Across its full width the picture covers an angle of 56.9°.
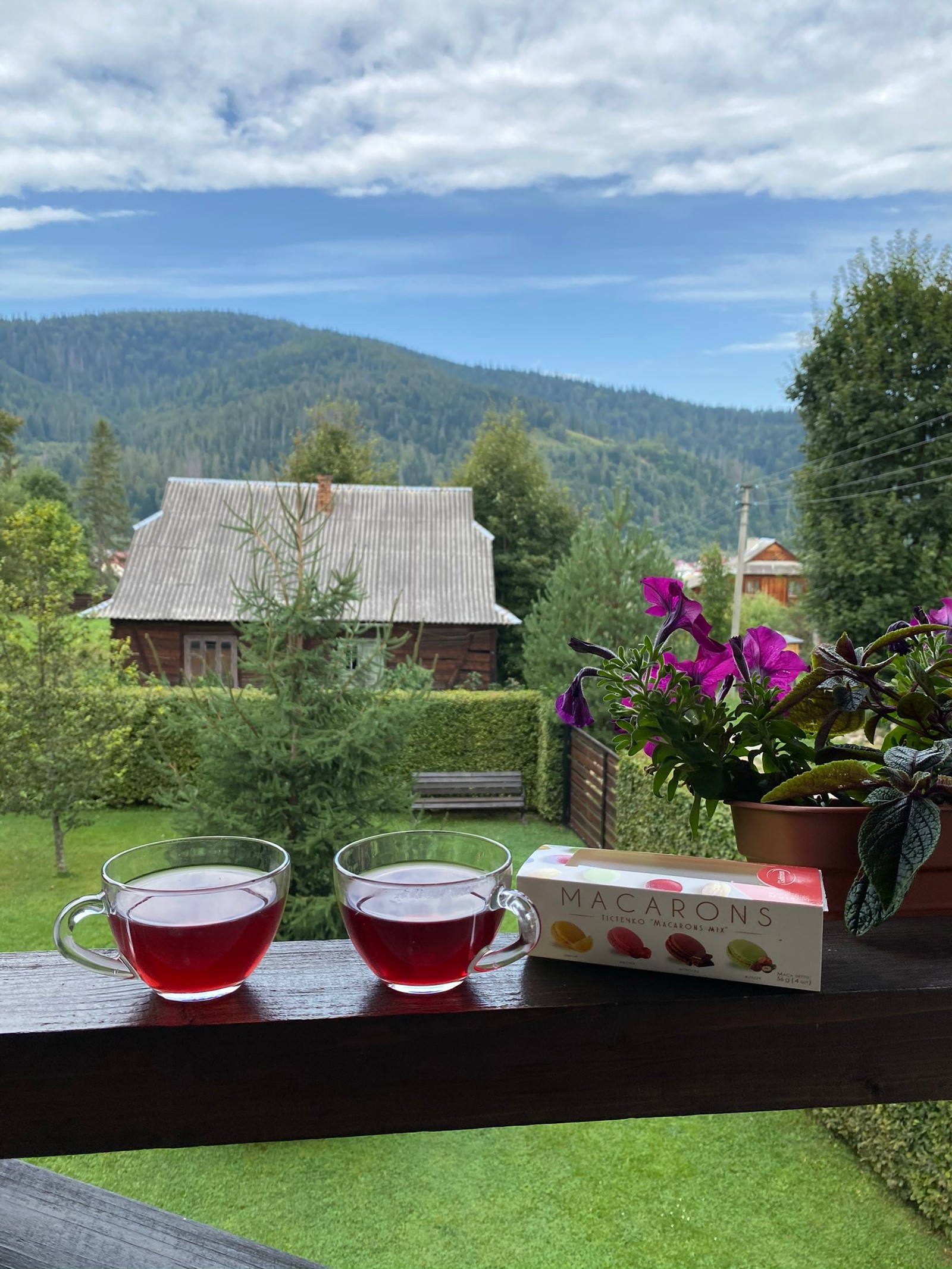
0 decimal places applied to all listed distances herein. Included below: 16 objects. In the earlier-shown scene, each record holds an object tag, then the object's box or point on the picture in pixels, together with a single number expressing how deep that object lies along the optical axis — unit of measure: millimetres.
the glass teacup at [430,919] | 528
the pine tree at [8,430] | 19656
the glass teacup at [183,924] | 517
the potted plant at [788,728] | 663
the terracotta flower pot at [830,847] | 660
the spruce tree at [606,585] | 7133
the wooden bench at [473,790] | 7324
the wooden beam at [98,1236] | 751
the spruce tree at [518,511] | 14969
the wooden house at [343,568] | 10781
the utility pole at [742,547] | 19016
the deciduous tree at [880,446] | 10961
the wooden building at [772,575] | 28500
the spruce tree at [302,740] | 3270
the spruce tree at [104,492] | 37750
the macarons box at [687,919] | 543
